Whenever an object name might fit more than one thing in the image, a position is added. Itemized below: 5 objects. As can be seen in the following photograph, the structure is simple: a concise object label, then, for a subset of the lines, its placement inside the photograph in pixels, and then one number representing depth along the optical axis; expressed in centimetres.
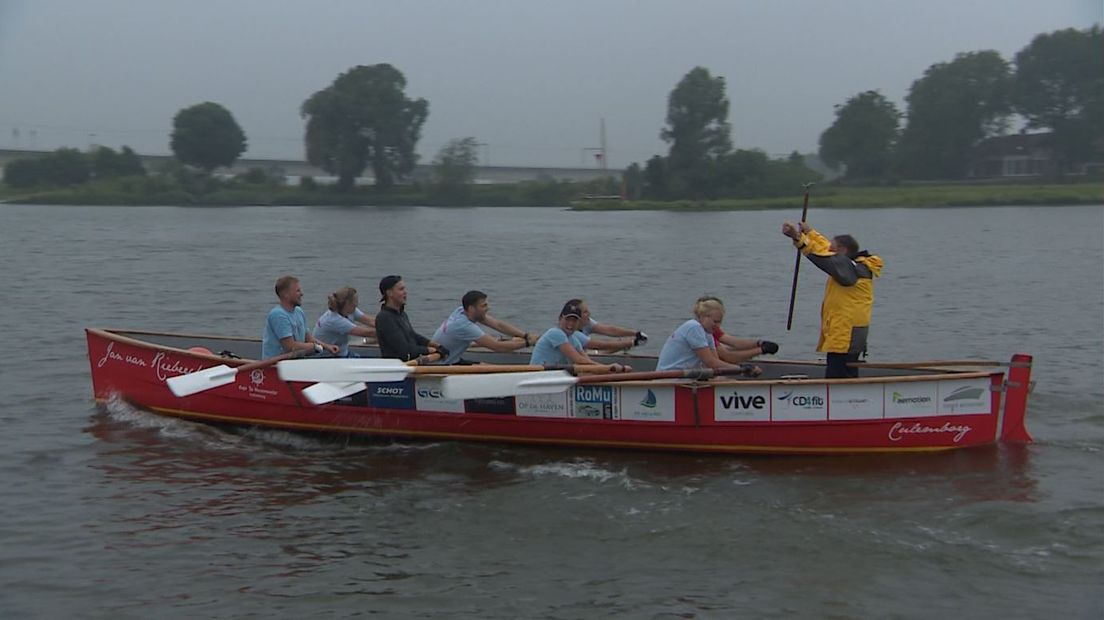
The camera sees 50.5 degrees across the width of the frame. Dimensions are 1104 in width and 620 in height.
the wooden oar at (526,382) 1105
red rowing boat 1098
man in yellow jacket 1109
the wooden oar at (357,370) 1164
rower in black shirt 1216
